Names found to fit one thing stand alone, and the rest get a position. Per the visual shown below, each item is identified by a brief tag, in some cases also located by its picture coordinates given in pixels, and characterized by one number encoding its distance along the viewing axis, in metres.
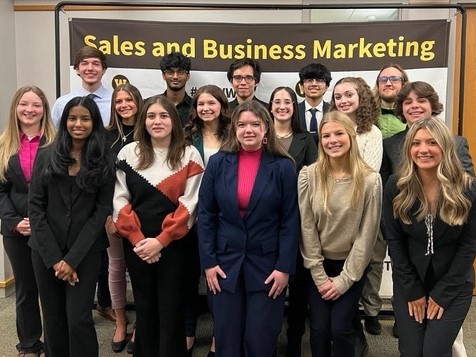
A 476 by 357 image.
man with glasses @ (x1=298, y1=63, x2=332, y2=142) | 3.35
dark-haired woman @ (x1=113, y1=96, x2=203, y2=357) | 2.64
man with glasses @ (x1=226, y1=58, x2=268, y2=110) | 3.44
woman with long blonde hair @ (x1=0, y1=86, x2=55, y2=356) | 2.88
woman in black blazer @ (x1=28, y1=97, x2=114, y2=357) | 2.54
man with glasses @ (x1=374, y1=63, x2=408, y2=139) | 3.34
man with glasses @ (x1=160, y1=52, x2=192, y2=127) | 3.50
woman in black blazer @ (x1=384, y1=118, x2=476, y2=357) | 2.25
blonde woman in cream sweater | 2.48
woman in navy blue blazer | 2.51
